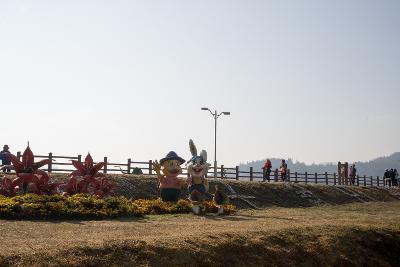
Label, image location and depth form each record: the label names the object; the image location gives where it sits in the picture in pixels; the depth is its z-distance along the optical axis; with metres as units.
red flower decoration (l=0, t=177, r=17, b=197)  16.86
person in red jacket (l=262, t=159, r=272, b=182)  34.94
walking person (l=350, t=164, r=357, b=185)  41.94
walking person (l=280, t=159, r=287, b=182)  36.09
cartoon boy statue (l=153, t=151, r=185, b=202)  20.31
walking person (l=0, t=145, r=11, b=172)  25.09
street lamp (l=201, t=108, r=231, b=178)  36.21
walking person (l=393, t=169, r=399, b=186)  42.58
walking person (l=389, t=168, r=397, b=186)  42.28
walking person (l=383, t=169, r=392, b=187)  42.79
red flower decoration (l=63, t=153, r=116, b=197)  18.12
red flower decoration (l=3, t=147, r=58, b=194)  16.69
